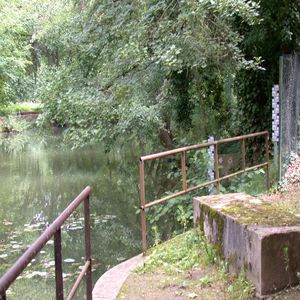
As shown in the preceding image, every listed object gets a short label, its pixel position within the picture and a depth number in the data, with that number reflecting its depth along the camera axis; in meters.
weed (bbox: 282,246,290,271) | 4.08
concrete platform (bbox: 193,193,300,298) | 4.04
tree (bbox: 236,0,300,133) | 8.69
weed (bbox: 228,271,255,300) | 4.14
